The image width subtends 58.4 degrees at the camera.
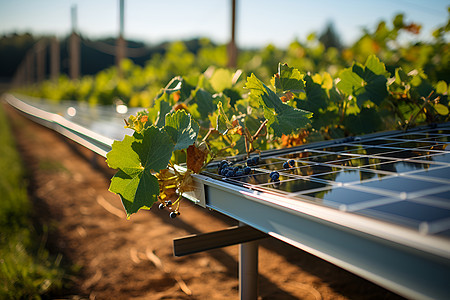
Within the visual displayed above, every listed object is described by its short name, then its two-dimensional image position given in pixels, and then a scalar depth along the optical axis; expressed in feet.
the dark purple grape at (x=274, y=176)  3.60
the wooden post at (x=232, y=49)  12.36
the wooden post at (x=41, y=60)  99.74
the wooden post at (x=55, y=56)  71.51
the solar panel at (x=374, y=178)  2.35
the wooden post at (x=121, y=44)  23.95
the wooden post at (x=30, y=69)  132.26
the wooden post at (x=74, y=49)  48.65
